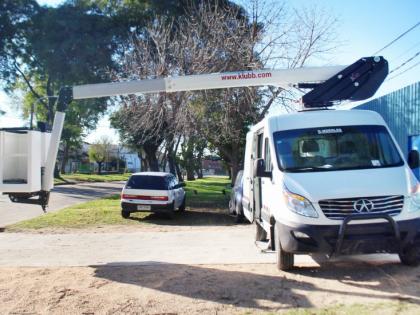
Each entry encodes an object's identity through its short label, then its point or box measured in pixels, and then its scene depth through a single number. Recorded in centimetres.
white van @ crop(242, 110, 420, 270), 647
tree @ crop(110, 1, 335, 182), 1842
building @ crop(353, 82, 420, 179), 1233
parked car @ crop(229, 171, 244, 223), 1528
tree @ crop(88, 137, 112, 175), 8719
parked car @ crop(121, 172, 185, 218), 1584
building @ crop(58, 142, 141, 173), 9044
